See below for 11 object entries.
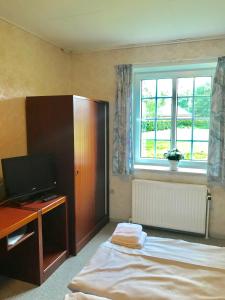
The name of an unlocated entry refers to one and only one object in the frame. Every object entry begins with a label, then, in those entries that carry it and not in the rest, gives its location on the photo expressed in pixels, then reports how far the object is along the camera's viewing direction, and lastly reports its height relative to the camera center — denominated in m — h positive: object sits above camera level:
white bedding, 1.43 -0.93
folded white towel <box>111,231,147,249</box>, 1.93 -0.90
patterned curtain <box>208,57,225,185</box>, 2.93 -0.01
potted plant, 3.23 -0.35
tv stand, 2.02 -1.04
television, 2.23 -0.44
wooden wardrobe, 2.64 -0.15
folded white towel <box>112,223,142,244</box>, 1.99 -0.86
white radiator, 3.10 -0.98
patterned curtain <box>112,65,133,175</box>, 3.31 +0.09
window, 3.32 +0.25
